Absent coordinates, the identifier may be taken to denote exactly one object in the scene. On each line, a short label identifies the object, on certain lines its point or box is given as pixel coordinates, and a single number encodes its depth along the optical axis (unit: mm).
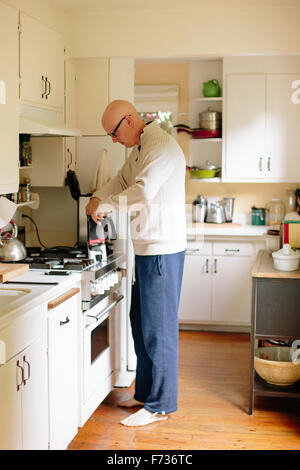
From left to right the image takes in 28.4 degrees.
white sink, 2602
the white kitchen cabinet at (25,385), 2154
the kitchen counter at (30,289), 2316
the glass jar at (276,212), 5270
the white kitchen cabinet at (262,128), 4820
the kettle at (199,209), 5273
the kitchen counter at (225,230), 4918
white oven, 3152
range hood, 3146
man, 2969
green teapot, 5074
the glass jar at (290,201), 5219
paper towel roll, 3125
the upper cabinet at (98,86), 4070
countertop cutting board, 2707
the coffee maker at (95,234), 3330
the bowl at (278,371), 3377
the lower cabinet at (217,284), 4961
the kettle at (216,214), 5233
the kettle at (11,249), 3029
